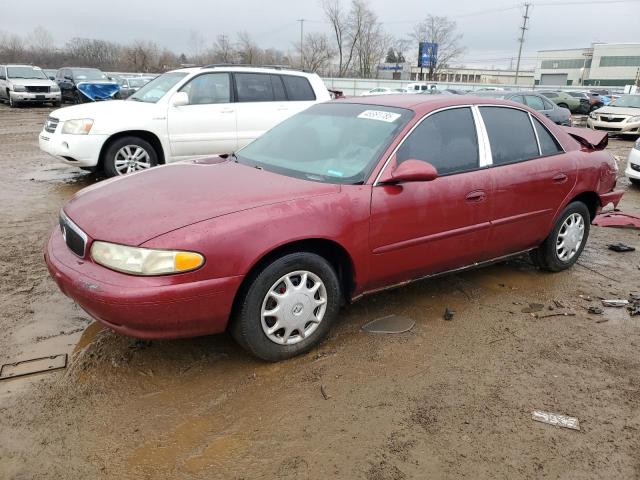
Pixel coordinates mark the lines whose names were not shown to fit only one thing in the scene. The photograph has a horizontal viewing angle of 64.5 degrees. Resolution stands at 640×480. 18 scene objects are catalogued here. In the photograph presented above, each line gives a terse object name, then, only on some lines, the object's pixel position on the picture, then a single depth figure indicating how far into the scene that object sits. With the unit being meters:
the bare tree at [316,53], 74.94
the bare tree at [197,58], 71.47
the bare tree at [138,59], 62.84
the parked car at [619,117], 17.27
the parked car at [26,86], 22.31
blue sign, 74.62
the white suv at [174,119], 7.20
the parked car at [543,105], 15.27
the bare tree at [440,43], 78.69
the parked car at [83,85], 20.05
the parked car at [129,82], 23.86
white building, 91.12
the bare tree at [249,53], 65.44
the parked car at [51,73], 29.70
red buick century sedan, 2.72
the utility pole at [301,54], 74.69
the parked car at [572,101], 30.47
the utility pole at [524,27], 68.22
